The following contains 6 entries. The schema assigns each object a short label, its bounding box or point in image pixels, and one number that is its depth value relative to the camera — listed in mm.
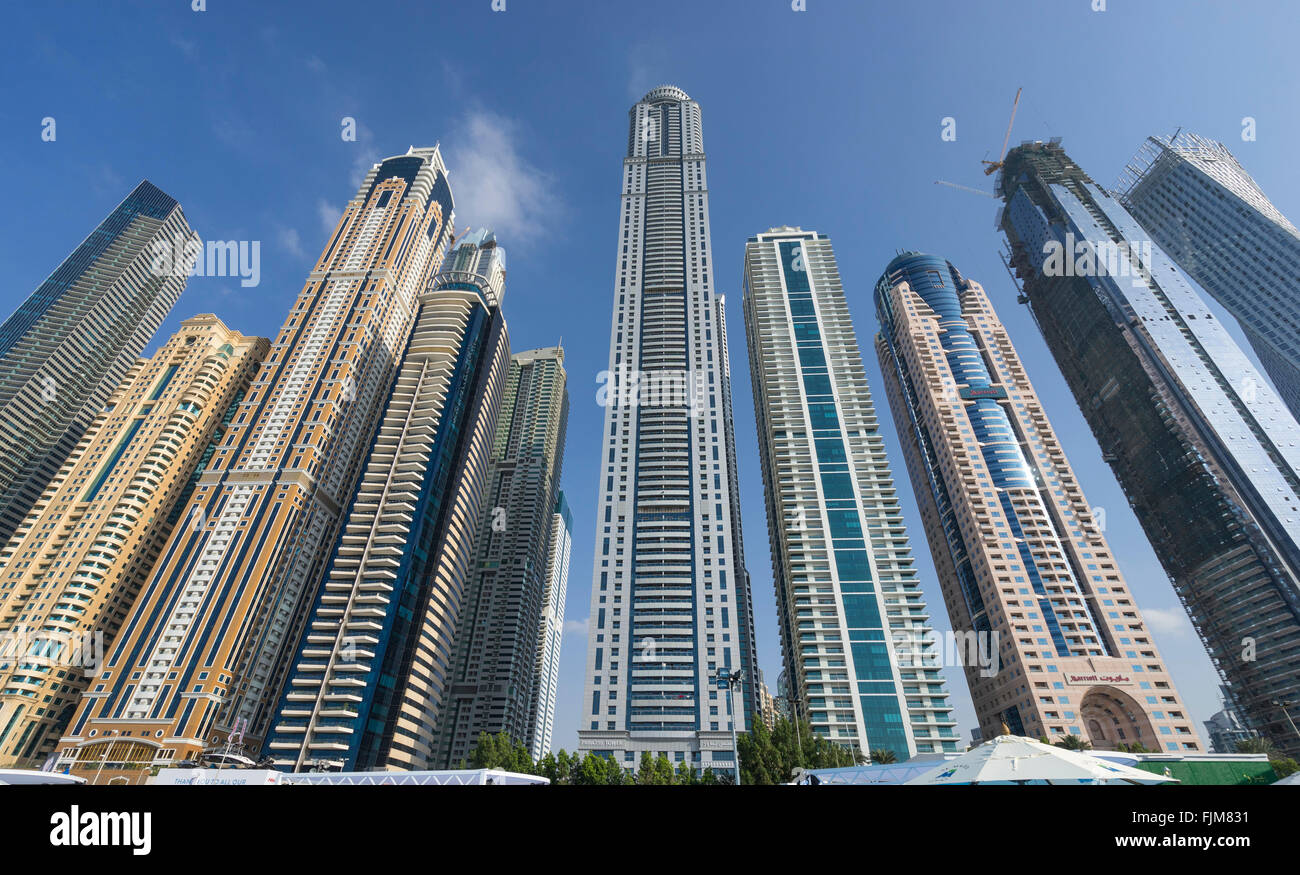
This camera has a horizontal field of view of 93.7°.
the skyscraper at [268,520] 77062
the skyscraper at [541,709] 177875
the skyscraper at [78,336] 133000
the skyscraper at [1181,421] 86062
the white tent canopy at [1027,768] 18375
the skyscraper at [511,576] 137625
